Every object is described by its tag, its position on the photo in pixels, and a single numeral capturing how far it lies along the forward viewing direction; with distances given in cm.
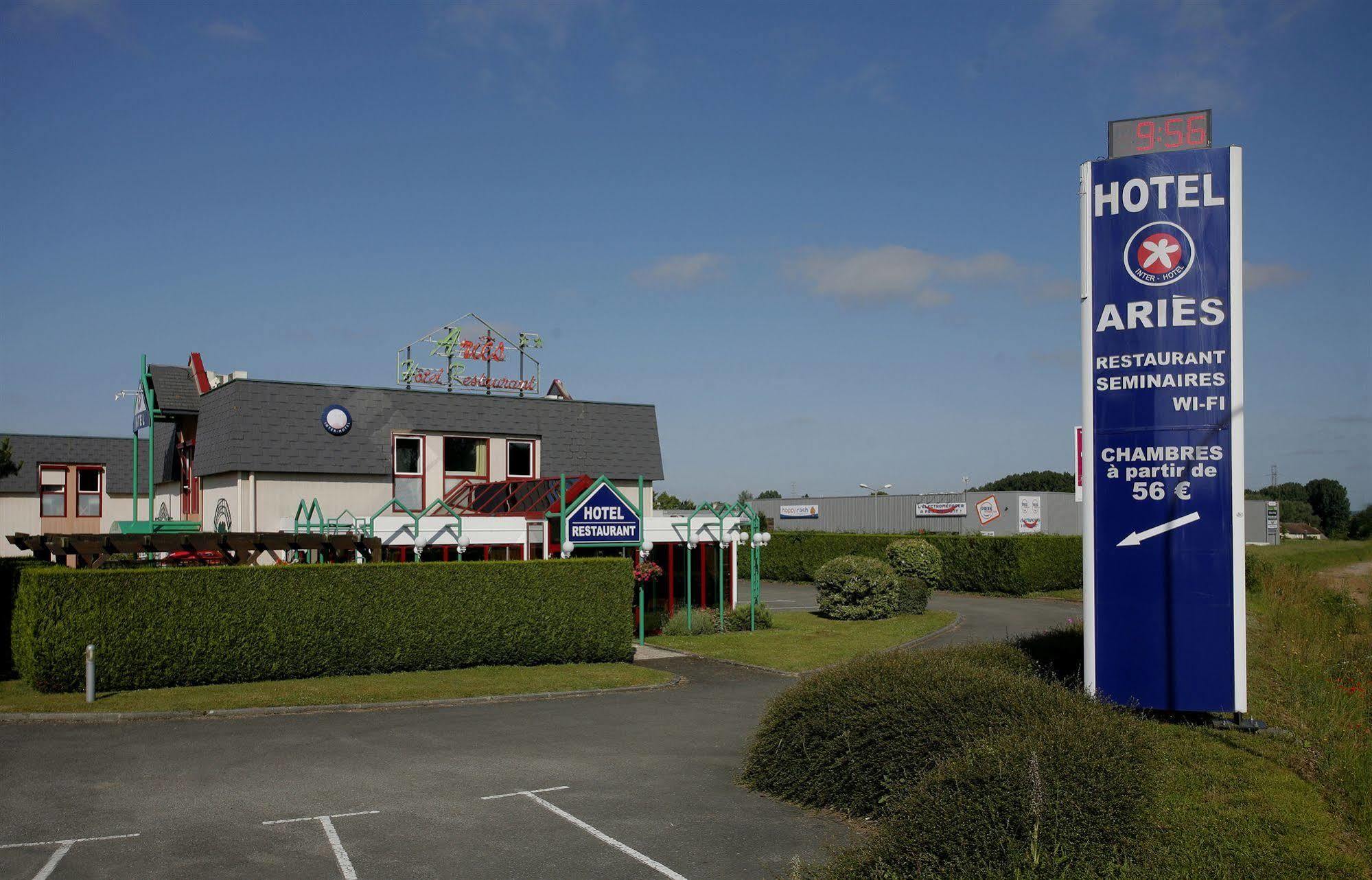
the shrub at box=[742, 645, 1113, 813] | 965
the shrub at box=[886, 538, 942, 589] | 4069
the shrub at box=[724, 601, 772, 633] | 2773
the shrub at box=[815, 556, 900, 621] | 3156
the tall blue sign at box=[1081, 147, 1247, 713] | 1241
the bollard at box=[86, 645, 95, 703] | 1605
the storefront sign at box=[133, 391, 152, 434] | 3175
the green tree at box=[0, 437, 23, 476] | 1956
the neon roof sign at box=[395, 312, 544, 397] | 3391
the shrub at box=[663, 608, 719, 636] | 2683
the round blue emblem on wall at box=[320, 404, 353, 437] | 2911
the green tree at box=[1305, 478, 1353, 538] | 12384
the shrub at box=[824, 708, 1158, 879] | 719
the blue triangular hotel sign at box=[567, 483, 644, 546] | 2383
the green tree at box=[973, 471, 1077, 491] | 12631
